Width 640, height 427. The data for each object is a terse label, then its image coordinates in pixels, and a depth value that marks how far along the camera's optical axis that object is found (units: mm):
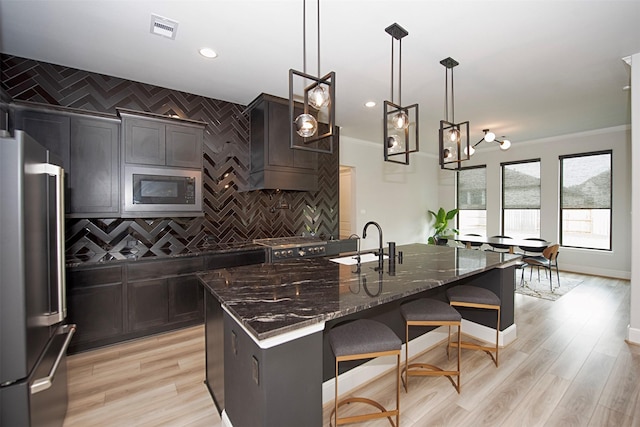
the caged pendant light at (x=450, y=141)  2834
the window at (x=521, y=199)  6488
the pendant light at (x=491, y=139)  4789
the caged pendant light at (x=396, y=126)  2336
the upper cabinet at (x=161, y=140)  3090
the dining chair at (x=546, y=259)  4742
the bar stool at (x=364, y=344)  1604
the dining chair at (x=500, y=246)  5041
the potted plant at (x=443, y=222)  7473
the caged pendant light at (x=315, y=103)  1832
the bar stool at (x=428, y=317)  2072
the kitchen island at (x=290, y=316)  1261
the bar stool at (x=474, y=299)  2432
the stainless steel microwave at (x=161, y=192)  3121
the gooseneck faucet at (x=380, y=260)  2262
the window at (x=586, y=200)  5637
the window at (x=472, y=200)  7398
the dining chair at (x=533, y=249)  4913
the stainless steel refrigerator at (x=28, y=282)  1297
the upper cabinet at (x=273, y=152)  3854
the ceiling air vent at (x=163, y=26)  2283
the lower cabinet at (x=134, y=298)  2762
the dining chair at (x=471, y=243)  5468
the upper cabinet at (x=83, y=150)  2721
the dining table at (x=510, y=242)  4906
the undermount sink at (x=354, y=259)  2473
